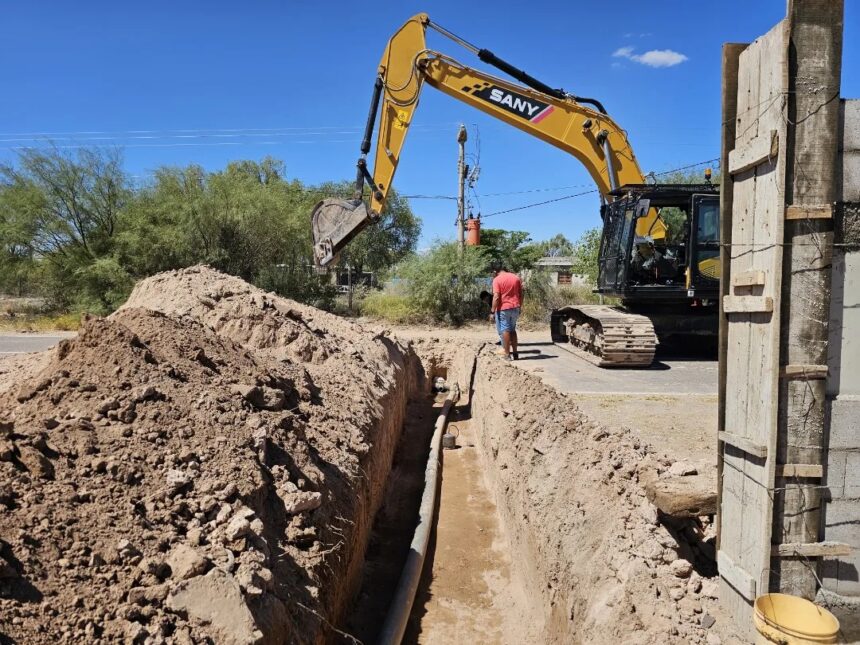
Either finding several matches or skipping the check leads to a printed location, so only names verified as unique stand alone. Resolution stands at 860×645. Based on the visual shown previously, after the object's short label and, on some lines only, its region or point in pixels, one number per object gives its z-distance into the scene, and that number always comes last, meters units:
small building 21.37
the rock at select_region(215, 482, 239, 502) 3.38
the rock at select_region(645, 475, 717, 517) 3.89
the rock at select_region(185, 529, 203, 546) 2.97
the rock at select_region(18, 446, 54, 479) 3.02
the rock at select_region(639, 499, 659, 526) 3.86
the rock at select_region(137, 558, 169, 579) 2.68
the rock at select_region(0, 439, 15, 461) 2.98
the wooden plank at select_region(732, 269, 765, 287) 3.20
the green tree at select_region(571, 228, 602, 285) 23.60
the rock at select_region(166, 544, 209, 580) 2.72
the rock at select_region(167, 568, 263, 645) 2.54
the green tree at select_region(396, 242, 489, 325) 18.78
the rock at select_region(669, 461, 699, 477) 4.19
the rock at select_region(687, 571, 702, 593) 3.45
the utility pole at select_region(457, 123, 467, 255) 22.16
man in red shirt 9.97
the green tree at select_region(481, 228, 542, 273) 22.73
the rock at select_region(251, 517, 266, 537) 3.21
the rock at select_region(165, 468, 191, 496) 3.29
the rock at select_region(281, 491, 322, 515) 3.72
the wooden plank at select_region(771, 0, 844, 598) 3.02
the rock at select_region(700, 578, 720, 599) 3.48
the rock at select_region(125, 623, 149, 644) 2.34
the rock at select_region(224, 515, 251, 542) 3.09
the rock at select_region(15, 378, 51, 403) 4.12
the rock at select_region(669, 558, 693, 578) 3.50
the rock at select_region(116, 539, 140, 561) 2.70
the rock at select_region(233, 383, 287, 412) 4.78
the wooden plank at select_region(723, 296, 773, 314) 3.13
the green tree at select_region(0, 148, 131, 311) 19.16
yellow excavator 9.36
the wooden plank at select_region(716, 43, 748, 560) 3.40
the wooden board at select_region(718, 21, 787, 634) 3.10
